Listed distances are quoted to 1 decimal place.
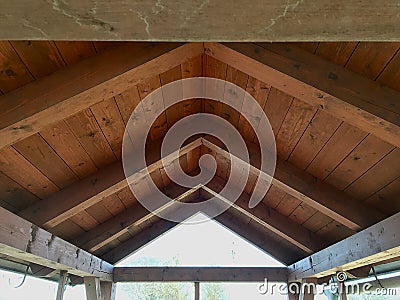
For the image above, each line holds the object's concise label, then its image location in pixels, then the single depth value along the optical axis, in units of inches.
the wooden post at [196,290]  177.3
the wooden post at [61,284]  132.1
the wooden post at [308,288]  154.7
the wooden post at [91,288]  153.9
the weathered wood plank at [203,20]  26.5
